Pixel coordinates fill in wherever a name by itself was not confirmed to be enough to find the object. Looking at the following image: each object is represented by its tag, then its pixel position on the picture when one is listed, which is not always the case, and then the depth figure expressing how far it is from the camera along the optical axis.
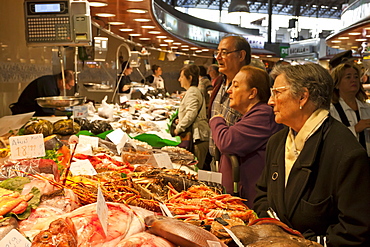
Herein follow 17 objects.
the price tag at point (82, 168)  2.61
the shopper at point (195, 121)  5.86
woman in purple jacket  3.13
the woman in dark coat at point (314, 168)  1.99
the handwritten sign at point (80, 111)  4.61
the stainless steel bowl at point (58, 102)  3.56
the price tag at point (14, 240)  1.26
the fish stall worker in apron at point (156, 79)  12.03
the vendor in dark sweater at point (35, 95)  5.54
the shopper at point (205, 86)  8.24
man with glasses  3.83
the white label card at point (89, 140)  3.69
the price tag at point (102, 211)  1.37
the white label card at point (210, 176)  2.61
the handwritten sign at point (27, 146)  2.41
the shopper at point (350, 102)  4.50
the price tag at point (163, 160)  3.09
